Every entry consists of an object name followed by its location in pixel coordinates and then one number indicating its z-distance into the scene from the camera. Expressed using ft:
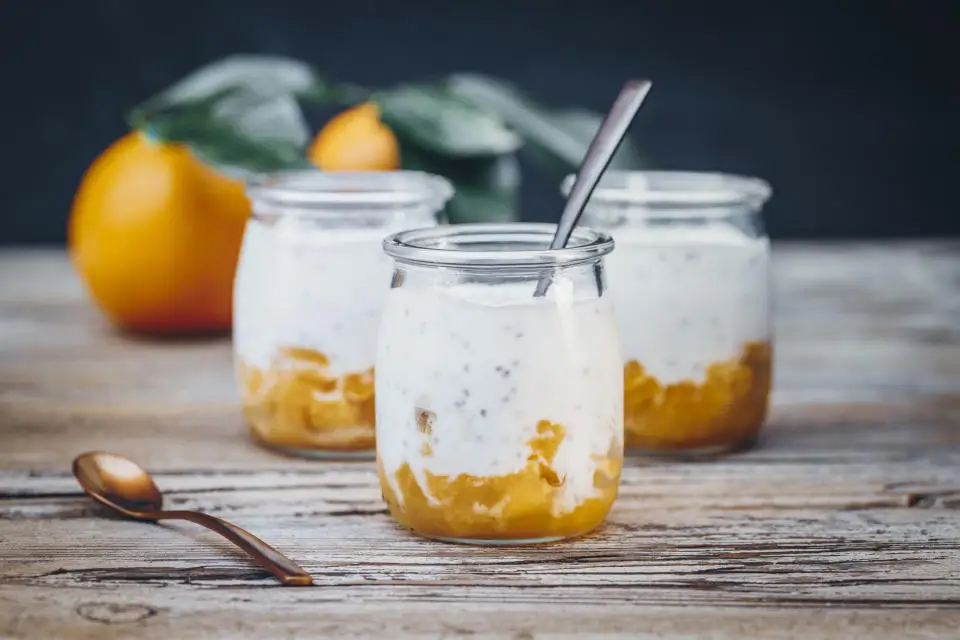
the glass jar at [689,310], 2.15
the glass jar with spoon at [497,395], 1.94
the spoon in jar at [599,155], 2.00
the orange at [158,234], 2.63
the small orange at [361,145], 2.64
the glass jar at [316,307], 2.16
